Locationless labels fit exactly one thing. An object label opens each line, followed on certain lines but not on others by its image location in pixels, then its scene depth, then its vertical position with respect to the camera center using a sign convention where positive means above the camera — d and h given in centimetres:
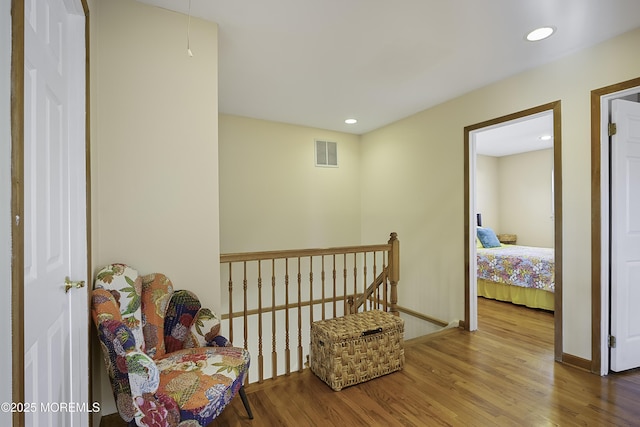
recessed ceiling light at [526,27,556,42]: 218 +124
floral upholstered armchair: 138 -73
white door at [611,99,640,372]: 237 -17
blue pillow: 543 -45
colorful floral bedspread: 409 -76
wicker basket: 224 -100
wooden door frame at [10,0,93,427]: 76 +3
